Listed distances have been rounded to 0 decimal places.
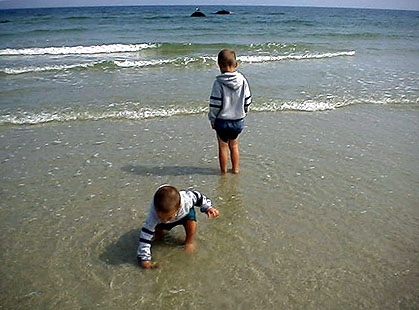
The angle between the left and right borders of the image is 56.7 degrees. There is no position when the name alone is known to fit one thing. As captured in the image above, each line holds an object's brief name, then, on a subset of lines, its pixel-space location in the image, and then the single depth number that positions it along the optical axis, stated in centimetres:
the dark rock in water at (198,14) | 4598
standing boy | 444
